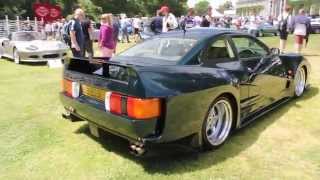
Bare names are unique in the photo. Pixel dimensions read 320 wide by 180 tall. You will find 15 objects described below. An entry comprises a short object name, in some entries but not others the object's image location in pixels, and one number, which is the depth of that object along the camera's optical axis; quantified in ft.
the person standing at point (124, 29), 75.41
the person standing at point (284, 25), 40.49
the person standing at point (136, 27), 81.77
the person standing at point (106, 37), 29.25
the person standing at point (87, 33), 31.43
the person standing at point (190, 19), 73.39
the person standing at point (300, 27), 39.24
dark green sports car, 12.07
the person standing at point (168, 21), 39.24
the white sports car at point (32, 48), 41.27
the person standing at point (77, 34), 29.30
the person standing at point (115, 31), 30.50
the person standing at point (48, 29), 83.35
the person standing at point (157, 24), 44.39
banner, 84.38
